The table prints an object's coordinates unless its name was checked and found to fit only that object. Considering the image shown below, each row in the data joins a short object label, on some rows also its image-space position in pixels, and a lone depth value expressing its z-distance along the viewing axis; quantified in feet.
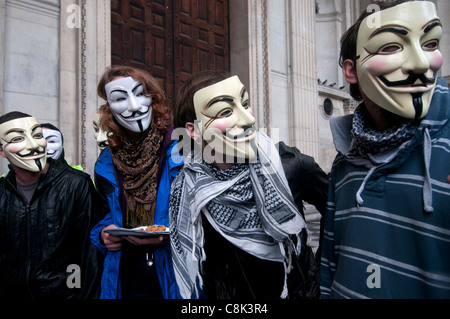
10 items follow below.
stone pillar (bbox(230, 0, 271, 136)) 24.34
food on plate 6.30
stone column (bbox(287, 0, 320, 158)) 26.58
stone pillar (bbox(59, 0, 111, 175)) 16.66
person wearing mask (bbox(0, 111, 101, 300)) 7.18
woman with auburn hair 6.61
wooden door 19.66
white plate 6.02
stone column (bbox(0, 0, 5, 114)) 14.75
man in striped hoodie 3.59
